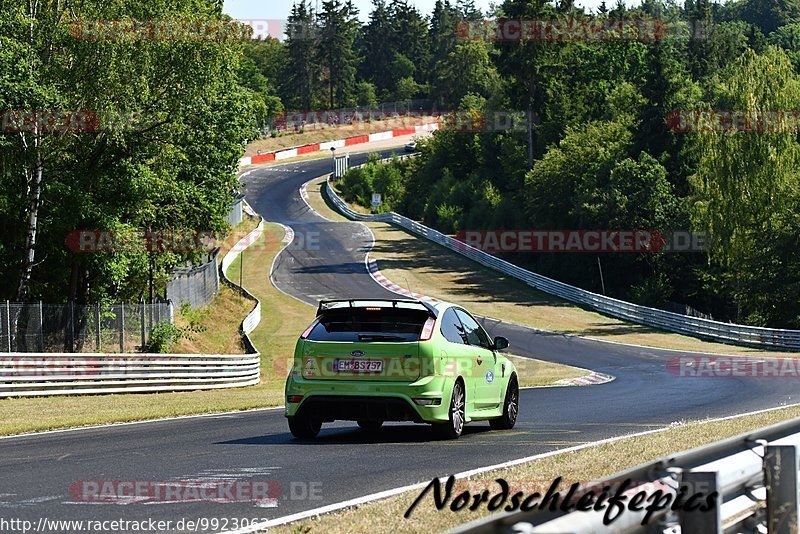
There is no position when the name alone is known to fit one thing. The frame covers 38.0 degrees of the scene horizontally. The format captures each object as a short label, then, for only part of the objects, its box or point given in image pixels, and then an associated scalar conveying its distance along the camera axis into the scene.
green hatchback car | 13.23
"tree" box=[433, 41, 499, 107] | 165.38
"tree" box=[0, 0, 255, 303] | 30.84
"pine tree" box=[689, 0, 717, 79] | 113.25
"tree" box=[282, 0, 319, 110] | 169.38
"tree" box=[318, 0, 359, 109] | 172.00
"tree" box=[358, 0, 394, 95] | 196.88
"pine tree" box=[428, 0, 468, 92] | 183.65
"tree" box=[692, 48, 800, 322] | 63.34
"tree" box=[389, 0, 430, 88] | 196.88
